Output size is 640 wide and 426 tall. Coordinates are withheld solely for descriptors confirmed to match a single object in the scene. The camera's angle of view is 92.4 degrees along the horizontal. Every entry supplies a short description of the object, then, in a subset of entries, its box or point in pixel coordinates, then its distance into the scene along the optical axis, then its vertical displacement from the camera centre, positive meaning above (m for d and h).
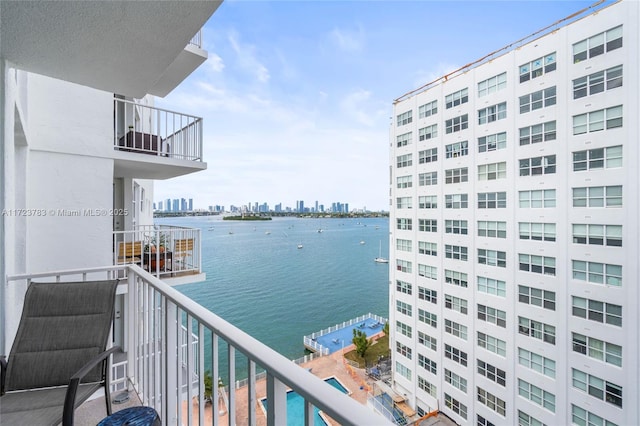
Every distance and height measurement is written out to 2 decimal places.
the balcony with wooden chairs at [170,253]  5.10 -0.67
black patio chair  1.67 -0.81
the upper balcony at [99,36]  1.36 +0.91
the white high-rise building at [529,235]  12.47 -1.12
